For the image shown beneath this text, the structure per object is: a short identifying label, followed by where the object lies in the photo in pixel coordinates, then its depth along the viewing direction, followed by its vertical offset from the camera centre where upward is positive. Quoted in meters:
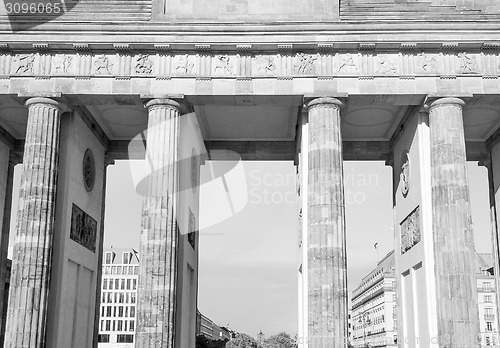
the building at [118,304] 117.94 +6.06
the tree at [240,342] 125.56 -1.16
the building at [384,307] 91.50 +5.60
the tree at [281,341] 134.00 -0.92
